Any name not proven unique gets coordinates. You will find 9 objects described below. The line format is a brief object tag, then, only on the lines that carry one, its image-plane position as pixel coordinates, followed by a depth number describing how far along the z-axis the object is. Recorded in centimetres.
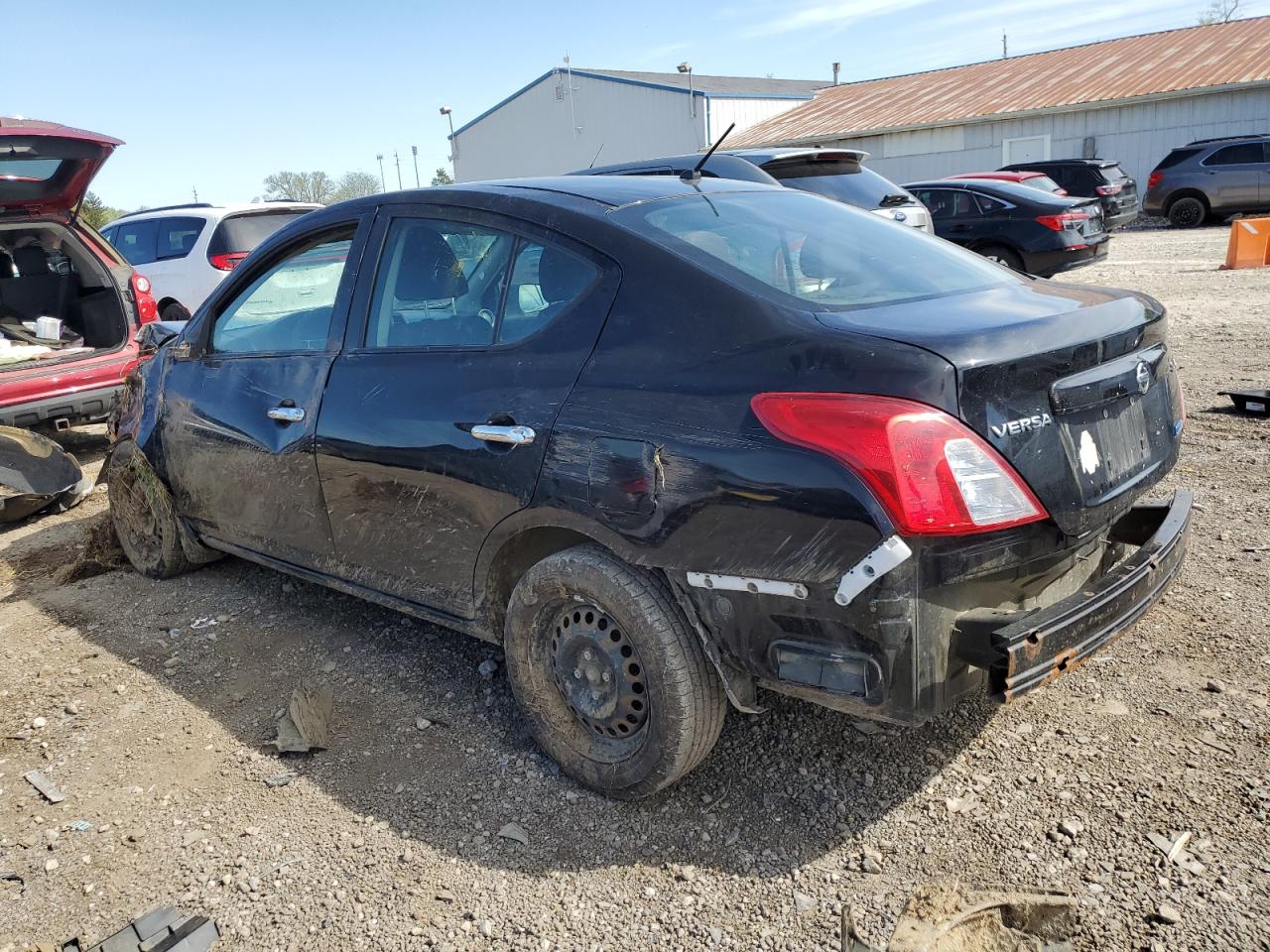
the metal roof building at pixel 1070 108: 2548
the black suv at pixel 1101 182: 1900
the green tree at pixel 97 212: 3101
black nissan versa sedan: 226
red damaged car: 663
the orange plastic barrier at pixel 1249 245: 1316
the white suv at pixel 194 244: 1041
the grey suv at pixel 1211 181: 1938
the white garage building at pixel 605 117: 3619
